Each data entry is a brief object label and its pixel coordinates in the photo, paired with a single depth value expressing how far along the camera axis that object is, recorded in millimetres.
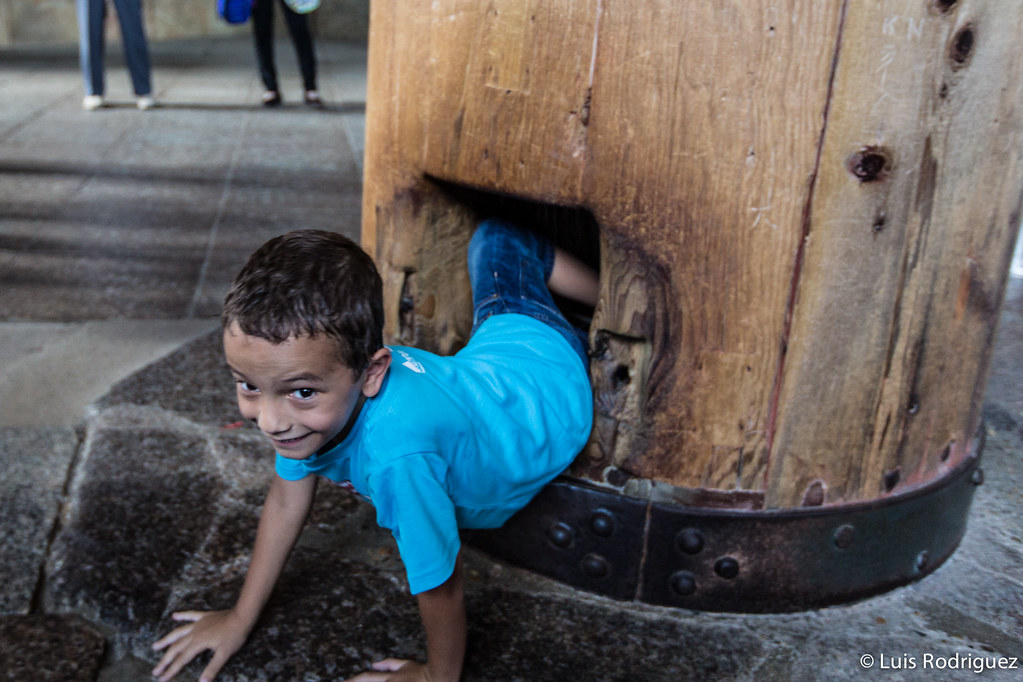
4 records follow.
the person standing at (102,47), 6289
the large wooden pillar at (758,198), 1325
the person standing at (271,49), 6480
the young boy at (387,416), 1254
